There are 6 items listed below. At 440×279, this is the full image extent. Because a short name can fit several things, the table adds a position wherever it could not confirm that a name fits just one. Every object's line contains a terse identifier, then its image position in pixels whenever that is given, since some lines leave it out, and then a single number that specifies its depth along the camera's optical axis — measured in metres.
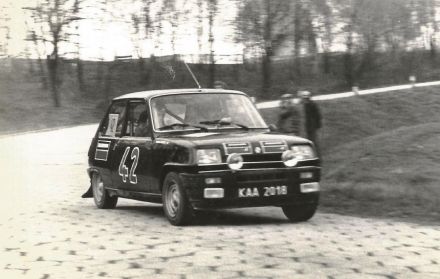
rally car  8.34
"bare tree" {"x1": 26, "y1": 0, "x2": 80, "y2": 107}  36.53
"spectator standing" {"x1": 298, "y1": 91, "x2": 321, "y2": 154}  19.08
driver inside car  9.71
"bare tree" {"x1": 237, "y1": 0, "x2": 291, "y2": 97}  47.16
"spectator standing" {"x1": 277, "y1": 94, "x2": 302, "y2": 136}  18.47
